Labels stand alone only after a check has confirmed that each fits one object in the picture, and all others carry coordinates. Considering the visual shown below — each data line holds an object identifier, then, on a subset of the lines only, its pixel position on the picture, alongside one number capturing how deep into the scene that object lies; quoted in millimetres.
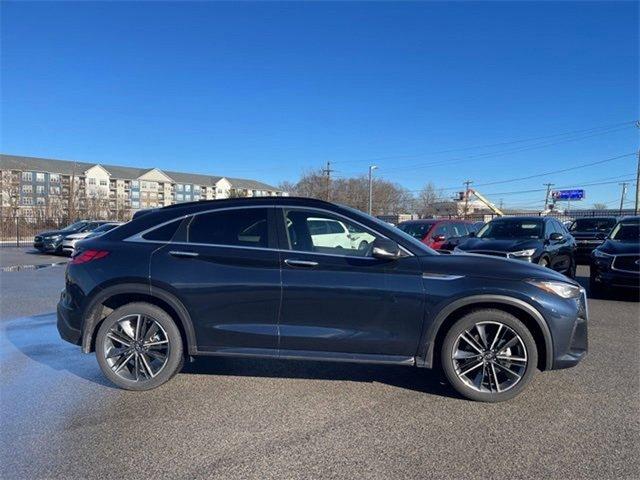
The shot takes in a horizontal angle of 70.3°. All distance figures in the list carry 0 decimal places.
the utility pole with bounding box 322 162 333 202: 63794
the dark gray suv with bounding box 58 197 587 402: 3902
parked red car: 12555
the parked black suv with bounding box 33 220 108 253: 19781
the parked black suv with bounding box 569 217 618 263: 14992
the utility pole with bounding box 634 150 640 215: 40975
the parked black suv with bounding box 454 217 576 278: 9492
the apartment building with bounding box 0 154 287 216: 97812
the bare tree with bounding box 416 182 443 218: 94275
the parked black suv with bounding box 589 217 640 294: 8312
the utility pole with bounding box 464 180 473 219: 76562
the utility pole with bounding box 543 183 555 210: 83438
